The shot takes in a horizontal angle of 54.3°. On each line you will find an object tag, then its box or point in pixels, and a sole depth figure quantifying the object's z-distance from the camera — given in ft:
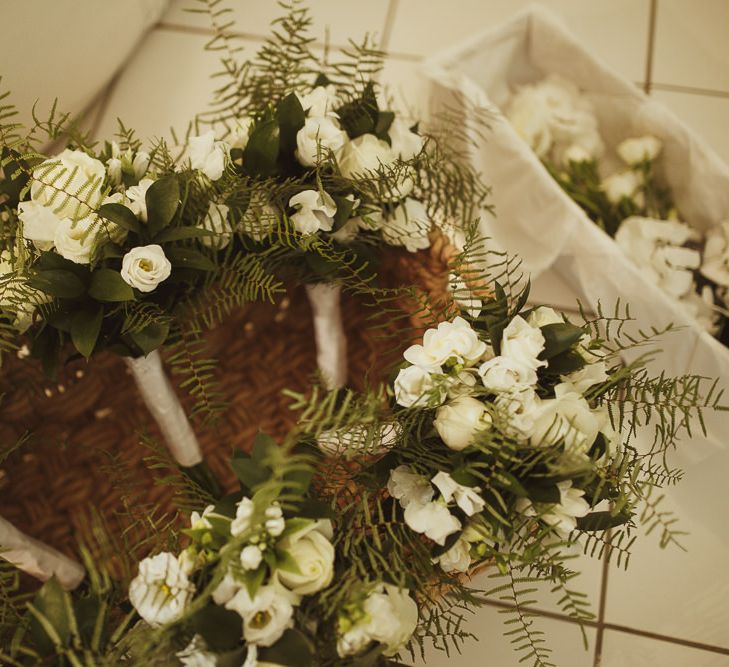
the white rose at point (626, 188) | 3.26
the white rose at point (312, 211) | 2.12
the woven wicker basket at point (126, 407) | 2.69
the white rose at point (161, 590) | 1.56
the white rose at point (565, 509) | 1.69
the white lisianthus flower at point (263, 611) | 1.53
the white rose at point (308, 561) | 1.58
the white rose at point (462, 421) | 1.70
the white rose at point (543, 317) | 1.89
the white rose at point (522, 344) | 1.75
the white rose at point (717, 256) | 2.92
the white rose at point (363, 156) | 2.21
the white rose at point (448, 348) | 1.77
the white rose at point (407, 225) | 2.36
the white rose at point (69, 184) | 1.91
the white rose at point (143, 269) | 1.91
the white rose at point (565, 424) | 1.66
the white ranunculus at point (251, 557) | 1.52
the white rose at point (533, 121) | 3.42
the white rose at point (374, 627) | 1.57
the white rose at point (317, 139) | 2.12
